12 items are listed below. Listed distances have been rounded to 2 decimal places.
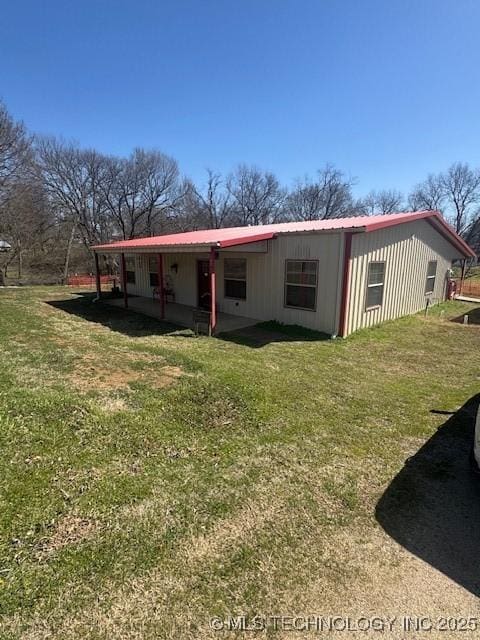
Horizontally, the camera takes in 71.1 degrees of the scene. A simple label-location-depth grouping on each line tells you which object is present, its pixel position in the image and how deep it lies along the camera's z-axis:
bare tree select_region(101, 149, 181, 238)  33.00
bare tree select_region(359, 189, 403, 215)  48.47
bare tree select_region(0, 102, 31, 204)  17.94
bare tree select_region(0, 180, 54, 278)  18.97
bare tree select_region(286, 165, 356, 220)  44.06
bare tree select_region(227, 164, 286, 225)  41.69
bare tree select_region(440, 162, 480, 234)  46.22
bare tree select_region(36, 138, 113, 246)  30.05
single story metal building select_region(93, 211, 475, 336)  8.44
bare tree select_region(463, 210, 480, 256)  41.81
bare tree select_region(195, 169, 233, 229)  39.25
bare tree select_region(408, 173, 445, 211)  48.56
